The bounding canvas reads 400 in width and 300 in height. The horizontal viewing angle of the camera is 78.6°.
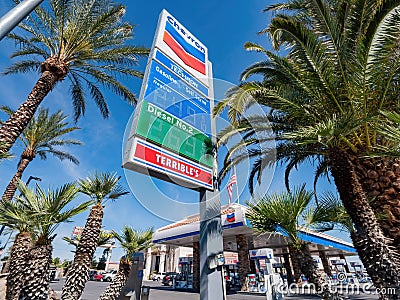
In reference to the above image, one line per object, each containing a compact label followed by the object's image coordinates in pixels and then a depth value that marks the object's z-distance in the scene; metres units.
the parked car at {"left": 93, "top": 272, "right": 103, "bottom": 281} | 32.78
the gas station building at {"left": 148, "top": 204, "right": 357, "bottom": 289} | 14.88
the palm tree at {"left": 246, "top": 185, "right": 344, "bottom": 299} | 5.36
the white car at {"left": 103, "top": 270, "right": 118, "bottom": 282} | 31.01
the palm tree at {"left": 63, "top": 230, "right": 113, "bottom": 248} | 11.36
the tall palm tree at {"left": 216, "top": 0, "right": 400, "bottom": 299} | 4.75
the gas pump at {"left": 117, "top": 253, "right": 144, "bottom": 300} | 7.27
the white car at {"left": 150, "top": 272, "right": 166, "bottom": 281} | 41.25
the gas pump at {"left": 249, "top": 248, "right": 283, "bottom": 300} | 7.66
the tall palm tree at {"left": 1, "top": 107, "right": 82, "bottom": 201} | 13.03
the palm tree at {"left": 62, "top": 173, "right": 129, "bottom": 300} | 5.62
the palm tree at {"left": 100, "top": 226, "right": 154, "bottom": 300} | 6.64
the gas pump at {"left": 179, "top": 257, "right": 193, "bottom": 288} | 22.80
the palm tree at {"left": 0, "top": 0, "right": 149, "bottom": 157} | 8.10
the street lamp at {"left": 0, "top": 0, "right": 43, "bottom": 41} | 2.60
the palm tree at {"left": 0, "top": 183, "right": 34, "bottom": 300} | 5.57
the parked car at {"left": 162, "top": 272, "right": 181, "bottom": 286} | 27.05
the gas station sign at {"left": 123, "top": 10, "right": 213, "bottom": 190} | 4.63
